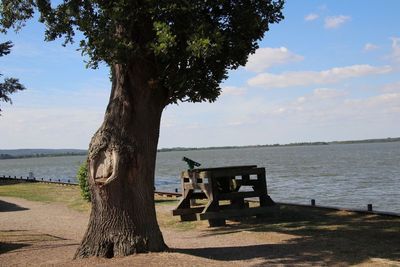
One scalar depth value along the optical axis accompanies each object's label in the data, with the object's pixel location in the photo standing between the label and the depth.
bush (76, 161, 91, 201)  21.98
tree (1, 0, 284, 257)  9.03
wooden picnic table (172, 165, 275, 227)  14.16
